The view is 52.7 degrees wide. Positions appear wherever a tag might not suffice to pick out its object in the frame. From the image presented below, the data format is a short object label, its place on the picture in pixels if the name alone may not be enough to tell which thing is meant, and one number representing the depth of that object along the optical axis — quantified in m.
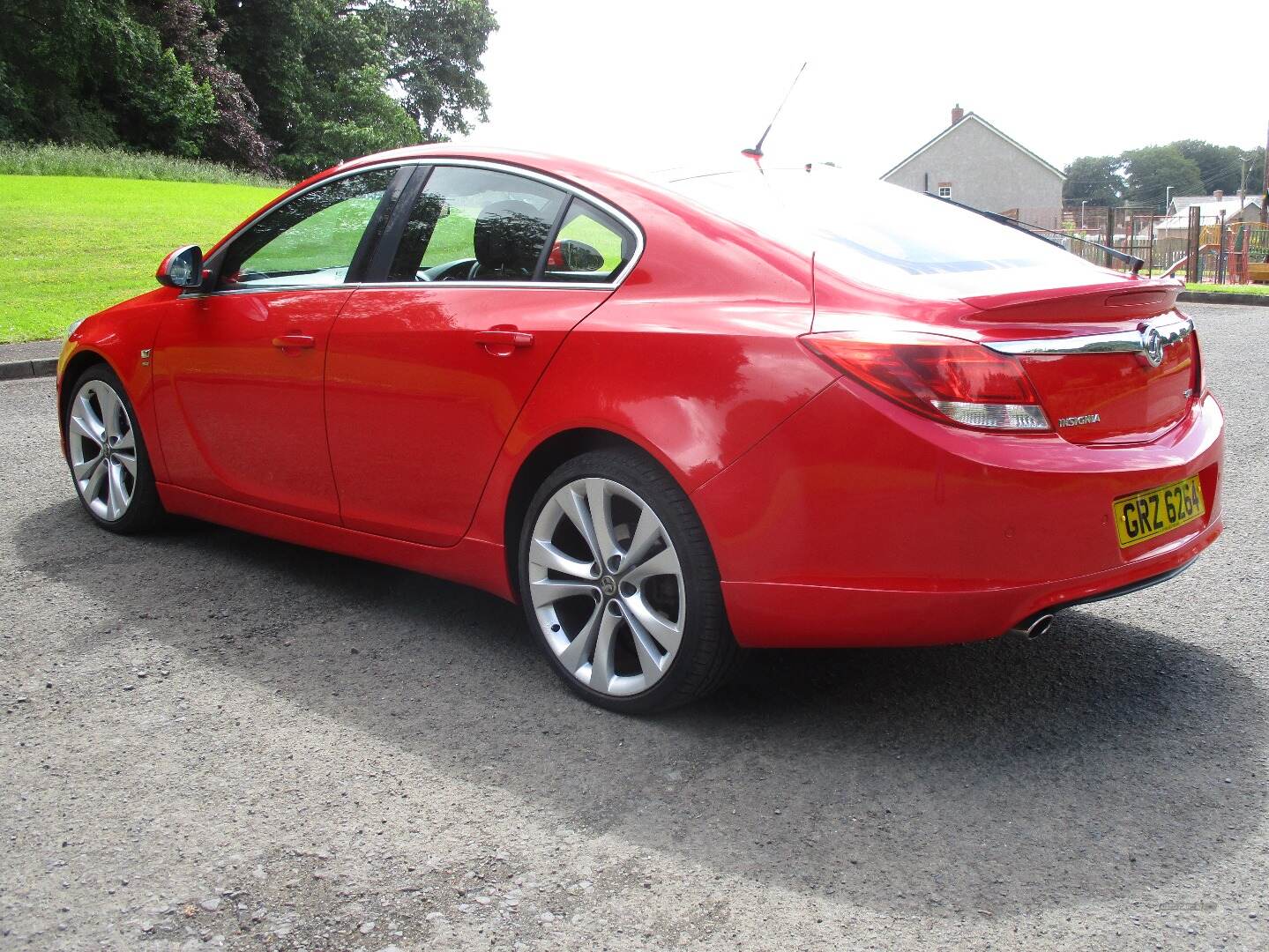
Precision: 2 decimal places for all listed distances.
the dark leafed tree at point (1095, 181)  174.75
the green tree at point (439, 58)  64.38
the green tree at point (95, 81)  44.00
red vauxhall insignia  3.01
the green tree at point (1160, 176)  163.00
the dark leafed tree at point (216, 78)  49.22
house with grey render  74.38
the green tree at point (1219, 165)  158.75
